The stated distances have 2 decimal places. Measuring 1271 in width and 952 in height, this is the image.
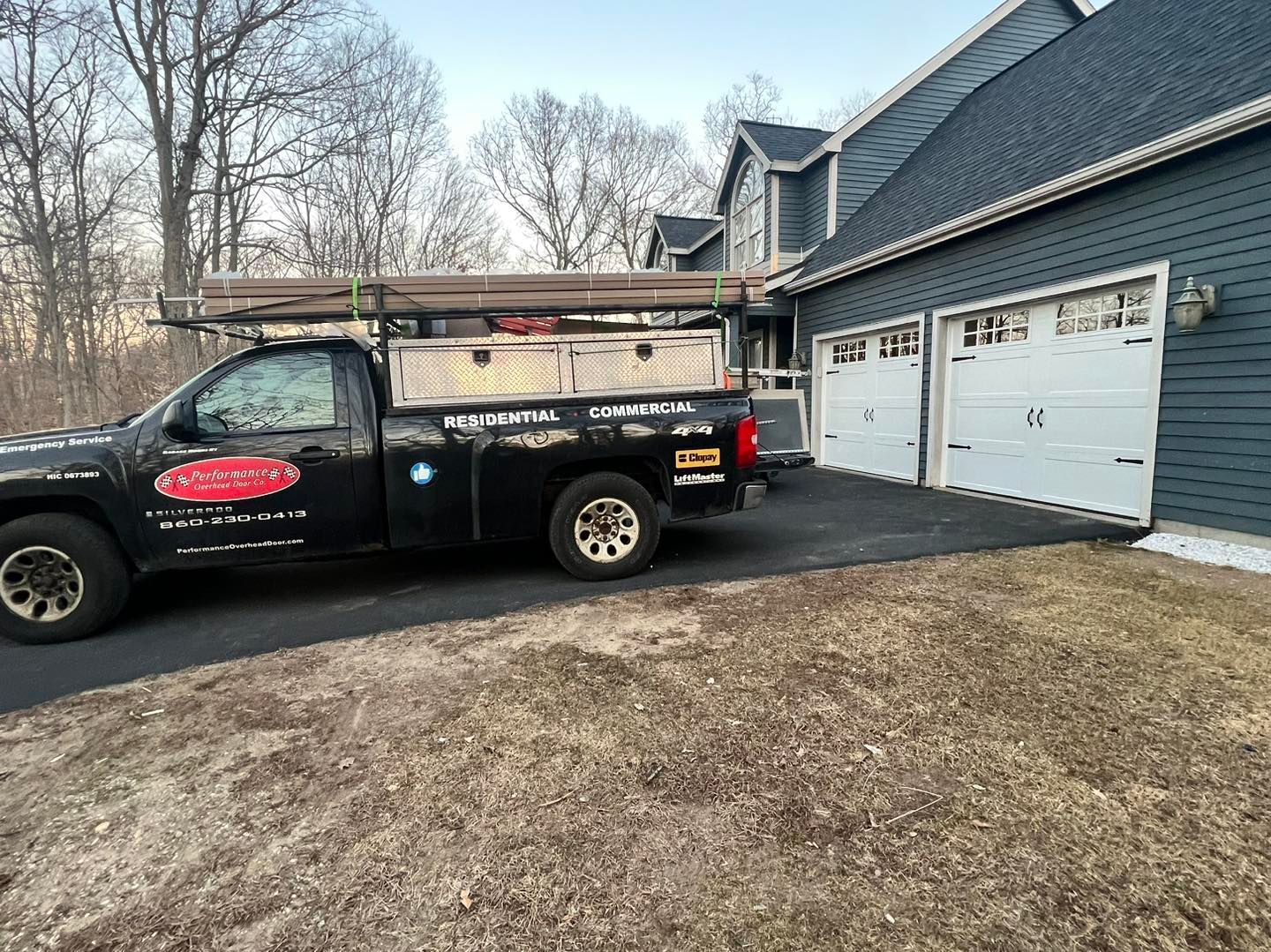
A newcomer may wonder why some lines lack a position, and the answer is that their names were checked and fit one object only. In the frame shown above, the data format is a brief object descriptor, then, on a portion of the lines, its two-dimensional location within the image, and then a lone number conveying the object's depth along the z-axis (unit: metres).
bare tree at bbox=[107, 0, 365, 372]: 14.45
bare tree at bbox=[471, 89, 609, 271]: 28.22
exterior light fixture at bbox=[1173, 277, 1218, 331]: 5.55
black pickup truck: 3.95
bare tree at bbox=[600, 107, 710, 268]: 28.25
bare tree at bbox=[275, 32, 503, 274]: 20.86
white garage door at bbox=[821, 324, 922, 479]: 9.45
